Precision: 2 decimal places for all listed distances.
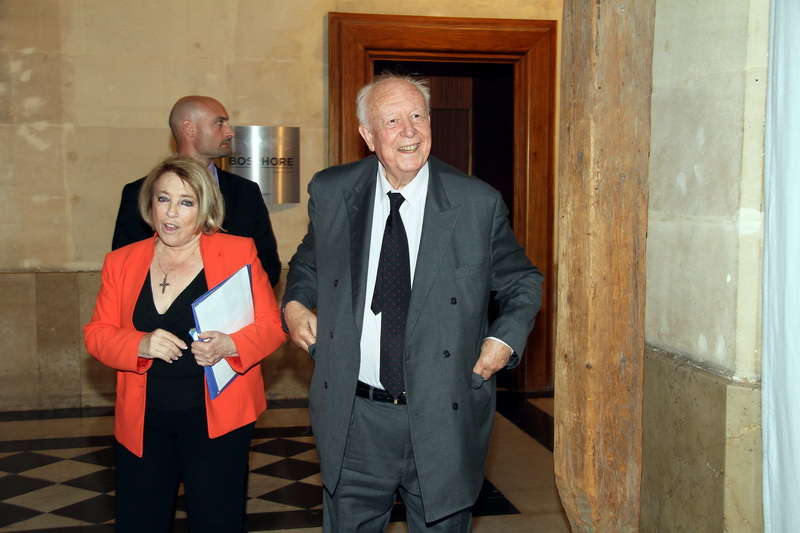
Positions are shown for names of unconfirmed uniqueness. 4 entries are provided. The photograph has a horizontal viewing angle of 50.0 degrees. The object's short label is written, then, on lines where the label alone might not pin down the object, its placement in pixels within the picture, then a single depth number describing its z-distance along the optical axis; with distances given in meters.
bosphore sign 6.45
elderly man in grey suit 2.49
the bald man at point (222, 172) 3.87
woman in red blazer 2.76
